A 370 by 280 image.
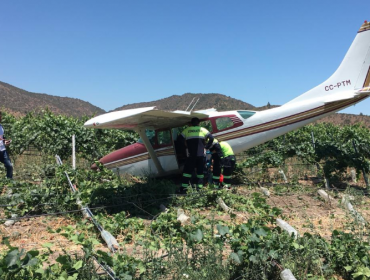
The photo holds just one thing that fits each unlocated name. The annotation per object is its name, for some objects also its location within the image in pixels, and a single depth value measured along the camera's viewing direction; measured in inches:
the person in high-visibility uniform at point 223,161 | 356.6
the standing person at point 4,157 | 339.0
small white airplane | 390.0
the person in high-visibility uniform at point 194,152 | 331.0
